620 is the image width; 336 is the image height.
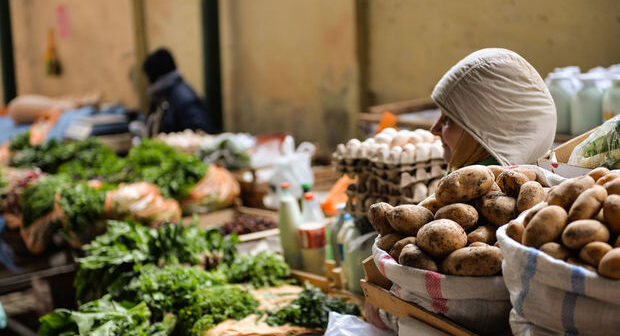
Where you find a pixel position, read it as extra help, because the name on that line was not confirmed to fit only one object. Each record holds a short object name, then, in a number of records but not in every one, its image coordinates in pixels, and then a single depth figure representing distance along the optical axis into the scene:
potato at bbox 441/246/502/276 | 1.66
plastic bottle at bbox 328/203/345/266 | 3.16
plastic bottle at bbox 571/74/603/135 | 3.23
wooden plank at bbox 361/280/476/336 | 1.72
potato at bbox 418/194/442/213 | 1.96
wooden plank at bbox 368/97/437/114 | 4.52
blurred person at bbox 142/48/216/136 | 7.39
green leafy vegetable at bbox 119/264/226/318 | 2.97
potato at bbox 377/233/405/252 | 1.92
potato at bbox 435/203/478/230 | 1.79
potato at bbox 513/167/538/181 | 1.91
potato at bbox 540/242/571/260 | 1.43
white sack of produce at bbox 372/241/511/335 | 1.68
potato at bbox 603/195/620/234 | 1.40
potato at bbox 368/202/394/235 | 1.98
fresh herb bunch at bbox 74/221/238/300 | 3.39
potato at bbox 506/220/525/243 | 1.56
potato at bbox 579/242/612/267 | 1.36
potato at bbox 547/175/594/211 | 1.52
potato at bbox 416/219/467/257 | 1.71
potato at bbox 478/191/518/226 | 1.78
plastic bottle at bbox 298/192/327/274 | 3.30
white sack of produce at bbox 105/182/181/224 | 4.64
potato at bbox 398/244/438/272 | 1.73
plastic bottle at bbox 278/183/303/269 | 3.43
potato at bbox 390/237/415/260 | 1.83
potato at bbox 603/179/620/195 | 1.47
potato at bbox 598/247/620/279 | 1.31
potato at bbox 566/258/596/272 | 1.38
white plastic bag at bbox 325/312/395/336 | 2.27
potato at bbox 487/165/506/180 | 2.00
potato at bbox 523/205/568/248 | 1.46
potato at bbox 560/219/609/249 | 1.39
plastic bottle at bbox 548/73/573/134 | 3.36
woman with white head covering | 2.45
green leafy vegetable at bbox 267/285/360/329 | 2.76
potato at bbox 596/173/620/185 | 1.54
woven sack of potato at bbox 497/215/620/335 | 1.37
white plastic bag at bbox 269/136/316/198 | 4.82
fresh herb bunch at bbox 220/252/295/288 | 3.27
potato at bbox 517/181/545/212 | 1.73
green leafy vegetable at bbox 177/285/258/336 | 2.80
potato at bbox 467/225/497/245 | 1.77
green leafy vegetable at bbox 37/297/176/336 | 2.82
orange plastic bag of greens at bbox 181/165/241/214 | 5.16
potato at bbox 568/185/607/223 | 1.44
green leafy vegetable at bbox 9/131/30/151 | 7.53
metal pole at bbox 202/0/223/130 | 8.15
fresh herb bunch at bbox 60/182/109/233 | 4.60
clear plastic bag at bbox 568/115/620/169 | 1.98
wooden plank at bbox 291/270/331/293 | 3.11
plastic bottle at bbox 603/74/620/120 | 3.03
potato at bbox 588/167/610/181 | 1.62
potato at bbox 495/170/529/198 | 1.84
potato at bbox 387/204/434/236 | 1.87
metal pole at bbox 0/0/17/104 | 12.79
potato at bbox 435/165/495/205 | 1.83
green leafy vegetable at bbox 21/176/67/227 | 4.97
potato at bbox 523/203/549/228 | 1.56
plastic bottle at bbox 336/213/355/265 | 3.01
